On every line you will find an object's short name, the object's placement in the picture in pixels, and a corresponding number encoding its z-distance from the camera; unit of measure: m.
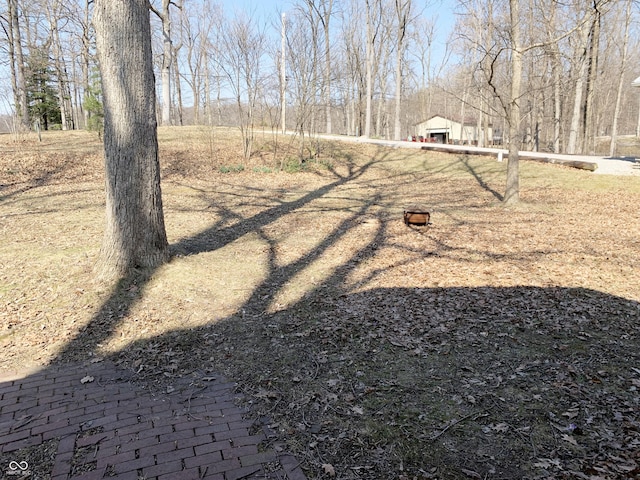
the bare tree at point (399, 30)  28.41
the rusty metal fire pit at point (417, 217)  8.07
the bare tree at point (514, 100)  9.40
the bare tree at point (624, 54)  29.14
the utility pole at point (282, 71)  17.39
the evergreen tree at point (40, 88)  21.45
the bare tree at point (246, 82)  15.14
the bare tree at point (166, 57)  23.73
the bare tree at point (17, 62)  19.41
